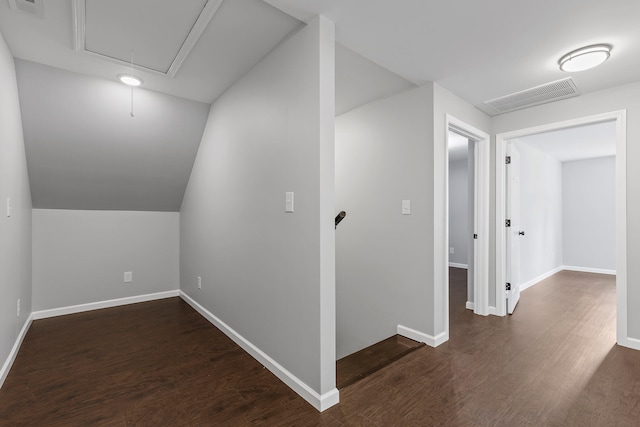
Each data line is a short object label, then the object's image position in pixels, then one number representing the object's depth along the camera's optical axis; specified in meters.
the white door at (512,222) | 3.43
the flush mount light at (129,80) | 2.58
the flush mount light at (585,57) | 2.11
